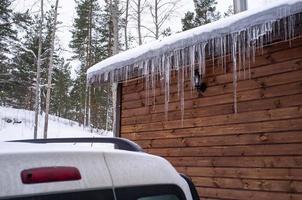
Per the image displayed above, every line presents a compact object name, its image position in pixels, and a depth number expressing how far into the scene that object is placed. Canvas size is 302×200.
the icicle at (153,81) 7.75
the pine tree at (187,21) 29.52
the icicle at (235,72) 6.04
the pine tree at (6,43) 29.09
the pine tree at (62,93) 42.19
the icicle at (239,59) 5.91
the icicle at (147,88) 8.11
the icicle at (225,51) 5.83
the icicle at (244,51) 5.65
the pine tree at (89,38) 34.03
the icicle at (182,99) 7.34
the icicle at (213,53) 6.00
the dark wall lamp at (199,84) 7.00
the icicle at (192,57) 6.30
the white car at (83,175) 1.29
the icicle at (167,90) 7.47
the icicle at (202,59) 6.16
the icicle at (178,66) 6.58
